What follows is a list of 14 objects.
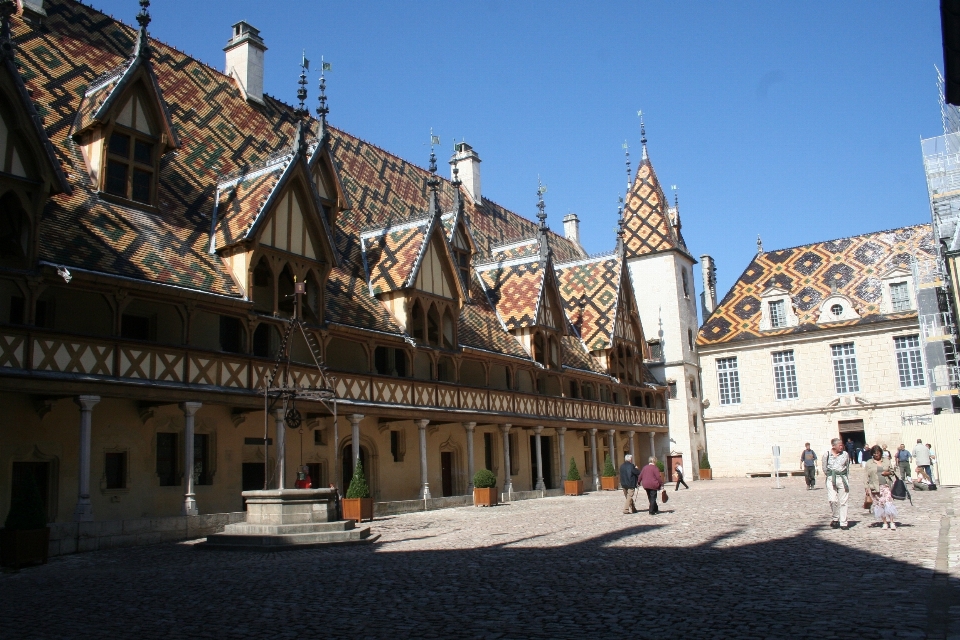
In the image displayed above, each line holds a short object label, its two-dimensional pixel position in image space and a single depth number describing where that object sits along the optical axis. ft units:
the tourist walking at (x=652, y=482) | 59.93
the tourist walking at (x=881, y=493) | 43.47
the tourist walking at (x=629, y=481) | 62.13
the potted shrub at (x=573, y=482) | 99.81
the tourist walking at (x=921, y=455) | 80.38
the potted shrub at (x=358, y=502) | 61.41
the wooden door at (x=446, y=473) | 94.58
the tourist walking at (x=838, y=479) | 44.86
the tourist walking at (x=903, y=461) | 79.54
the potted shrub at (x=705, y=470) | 139.85
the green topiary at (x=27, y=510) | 40.29
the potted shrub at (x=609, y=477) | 111.75
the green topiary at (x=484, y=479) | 80.28
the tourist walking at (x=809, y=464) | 86.28
